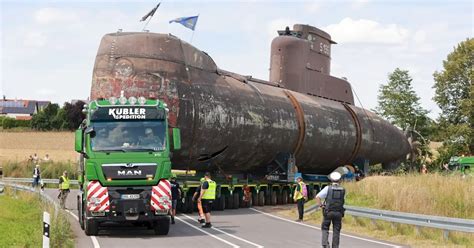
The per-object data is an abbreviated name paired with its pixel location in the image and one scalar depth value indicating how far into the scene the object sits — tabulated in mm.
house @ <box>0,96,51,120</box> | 149250
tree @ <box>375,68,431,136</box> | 66125
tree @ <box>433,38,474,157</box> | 60344
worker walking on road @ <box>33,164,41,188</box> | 40344
